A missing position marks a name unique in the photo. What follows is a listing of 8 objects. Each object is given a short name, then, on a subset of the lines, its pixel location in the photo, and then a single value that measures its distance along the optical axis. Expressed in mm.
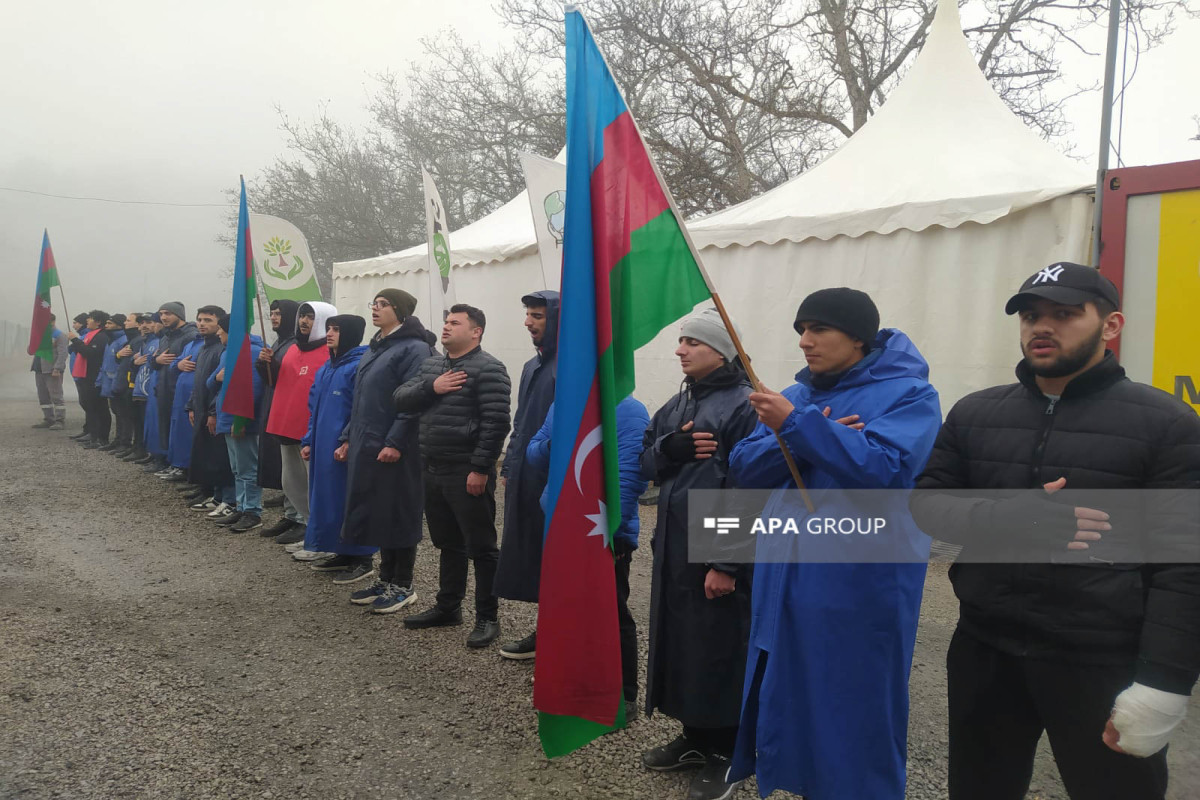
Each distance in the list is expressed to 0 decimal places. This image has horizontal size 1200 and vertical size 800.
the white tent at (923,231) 5613
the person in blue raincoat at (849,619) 2328
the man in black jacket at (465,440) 4398
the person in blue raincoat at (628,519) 3406
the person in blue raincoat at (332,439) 5449
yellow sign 3920
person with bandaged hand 1753
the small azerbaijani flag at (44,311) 13000
